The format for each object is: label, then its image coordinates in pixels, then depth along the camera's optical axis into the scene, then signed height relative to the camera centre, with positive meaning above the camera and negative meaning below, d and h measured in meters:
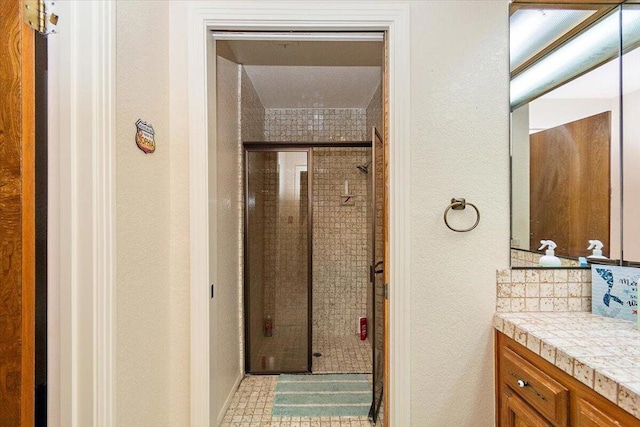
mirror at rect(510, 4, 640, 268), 1.34 +0.37
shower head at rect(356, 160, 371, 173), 3.22 +0.48
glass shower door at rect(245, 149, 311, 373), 2.66 -0.43
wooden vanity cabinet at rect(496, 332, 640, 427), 0.85 -0.62
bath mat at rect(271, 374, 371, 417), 2.03 -1.37
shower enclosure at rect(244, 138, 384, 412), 2.62 -0.48
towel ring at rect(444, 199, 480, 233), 1.35 +0.01
